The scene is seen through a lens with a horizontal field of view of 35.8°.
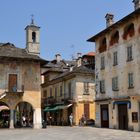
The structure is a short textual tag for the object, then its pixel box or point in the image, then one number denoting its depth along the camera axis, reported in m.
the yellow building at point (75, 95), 29.31
